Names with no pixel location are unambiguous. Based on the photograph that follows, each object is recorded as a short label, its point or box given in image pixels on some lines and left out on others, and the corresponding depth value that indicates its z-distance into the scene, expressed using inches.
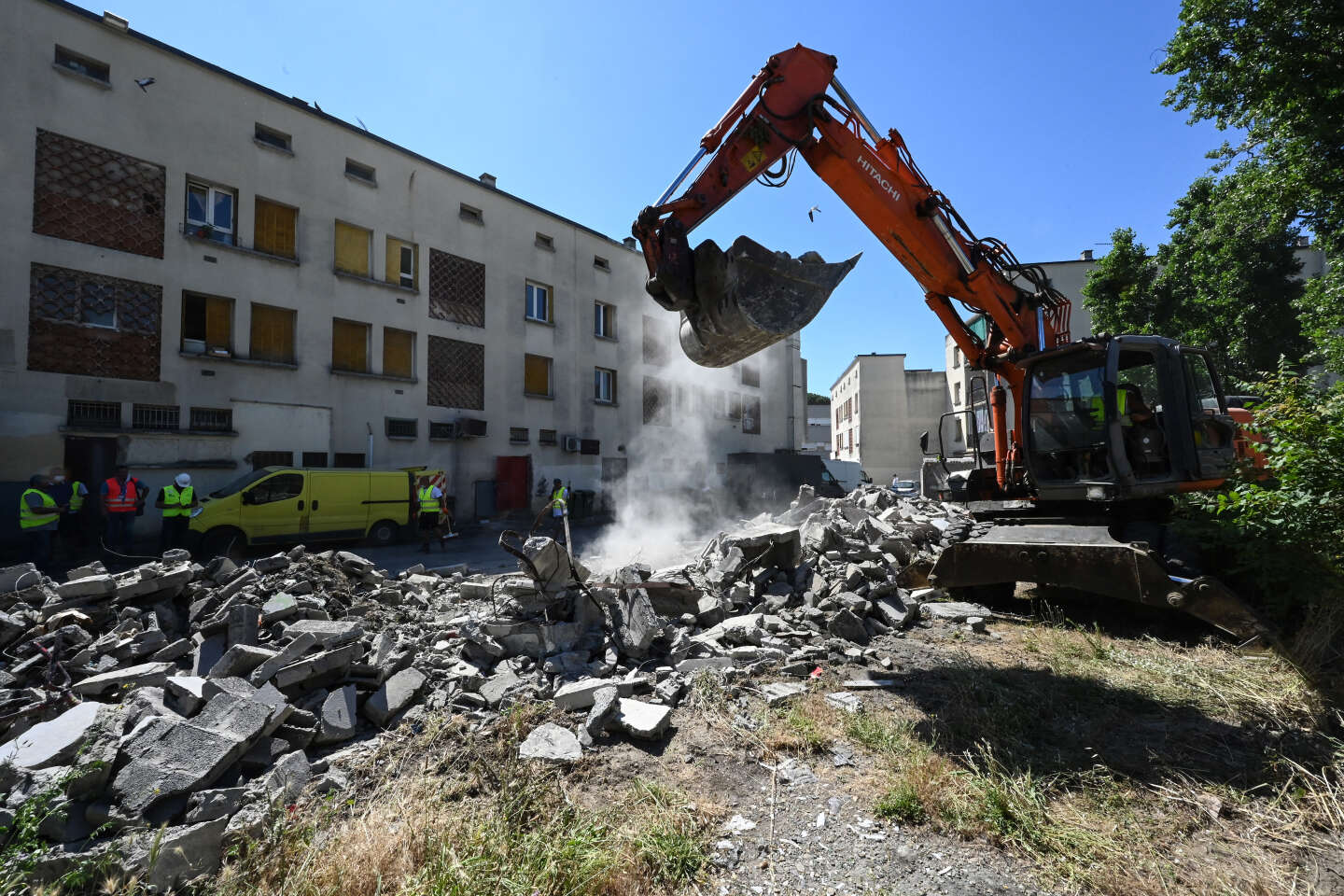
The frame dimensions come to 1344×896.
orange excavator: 201.5
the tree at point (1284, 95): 397.1
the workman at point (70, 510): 421.7
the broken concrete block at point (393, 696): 160.2
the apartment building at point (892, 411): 1679.4
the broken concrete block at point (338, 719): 149.9
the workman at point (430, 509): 498.3
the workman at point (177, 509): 412.2
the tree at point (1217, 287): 692.7
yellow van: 449.7
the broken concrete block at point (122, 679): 155.9
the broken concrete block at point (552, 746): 142.2
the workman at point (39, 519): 378.0
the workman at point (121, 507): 437.1
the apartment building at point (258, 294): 481.7
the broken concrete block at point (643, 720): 152.2
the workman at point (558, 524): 586.6
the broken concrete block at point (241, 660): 166.1
